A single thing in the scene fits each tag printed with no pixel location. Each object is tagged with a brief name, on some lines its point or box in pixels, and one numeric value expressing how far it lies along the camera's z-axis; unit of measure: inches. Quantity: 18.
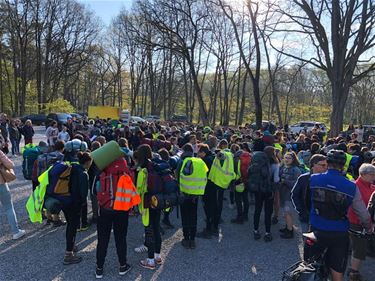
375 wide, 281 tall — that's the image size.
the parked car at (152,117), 1770.7
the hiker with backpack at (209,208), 270.7
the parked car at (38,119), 1515.7
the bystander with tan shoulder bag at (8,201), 233.5
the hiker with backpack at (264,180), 249.6
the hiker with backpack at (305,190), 187.2
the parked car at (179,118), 1835.1
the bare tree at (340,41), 719.1
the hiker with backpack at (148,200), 205.5
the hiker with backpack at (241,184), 304.2
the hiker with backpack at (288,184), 259.9
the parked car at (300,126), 1222.3
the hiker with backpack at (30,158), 293.3
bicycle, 136.4
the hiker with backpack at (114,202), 182.9
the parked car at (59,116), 1305.4
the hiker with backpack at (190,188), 233.8
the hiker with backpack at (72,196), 206.5
